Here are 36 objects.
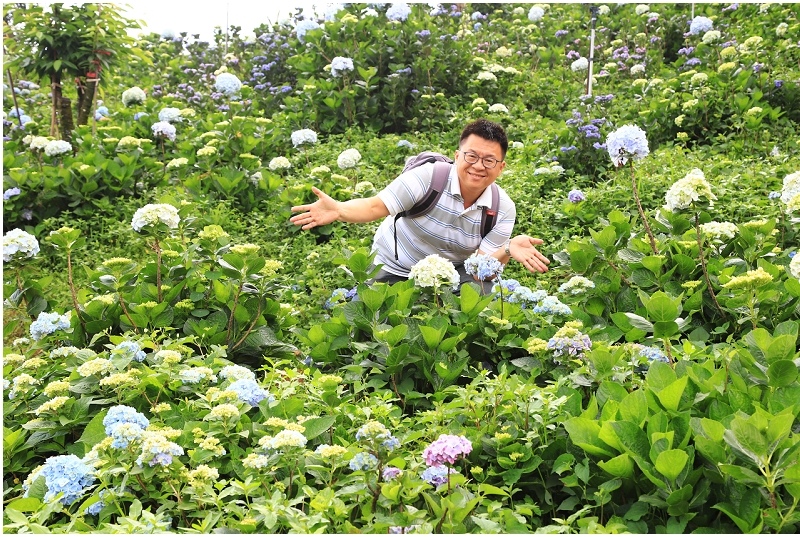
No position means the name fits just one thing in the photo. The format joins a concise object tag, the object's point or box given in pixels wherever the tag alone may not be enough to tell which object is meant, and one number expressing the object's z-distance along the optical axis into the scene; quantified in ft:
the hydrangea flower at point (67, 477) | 6.74
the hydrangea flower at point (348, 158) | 18.70
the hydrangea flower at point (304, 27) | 27.63
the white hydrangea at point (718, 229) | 11.39
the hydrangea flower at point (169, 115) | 22.74
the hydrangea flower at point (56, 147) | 19.62
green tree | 22.02
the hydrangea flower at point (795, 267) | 9.16
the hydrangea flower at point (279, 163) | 19.65
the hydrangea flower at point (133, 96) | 24.59
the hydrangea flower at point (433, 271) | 10.22
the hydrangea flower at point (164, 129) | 21.25
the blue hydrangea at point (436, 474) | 6.42
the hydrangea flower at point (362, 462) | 6.54
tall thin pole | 22.98
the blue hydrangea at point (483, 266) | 10.01
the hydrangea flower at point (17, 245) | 10.16
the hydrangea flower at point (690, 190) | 9.84
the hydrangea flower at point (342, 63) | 23.49
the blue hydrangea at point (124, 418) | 7.09
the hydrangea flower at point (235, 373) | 8.70
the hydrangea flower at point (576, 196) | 16.62
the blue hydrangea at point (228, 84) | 25.27
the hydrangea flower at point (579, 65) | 26.55
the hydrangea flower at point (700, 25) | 25.18
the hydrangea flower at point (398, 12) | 25.39
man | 11.84
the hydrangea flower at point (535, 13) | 32.48
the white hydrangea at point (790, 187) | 10.63
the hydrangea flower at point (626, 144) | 10.61
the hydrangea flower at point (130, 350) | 9.02
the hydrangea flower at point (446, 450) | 6.14
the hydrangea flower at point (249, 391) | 7.92
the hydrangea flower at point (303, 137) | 21.45
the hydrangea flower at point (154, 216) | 10.40
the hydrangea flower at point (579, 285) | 10.88
